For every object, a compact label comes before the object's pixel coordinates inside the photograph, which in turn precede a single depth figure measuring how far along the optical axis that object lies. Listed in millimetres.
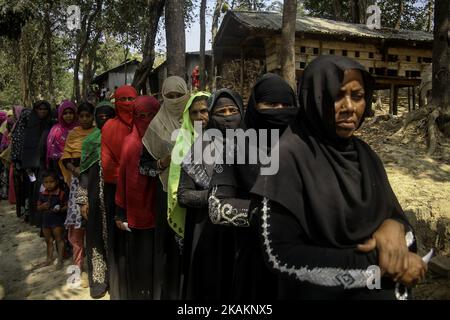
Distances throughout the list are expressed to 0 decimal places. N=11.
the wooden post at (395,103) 12191
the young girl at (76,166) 4176
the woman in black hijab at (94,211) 3721
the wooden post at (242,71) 12133
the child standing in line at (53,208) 4559
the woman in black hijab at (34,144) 5676
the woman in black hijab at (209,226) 2391
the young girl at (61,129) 4738
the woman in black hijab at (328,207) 1377
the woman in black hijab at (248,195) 1812
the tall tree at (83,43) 15666
